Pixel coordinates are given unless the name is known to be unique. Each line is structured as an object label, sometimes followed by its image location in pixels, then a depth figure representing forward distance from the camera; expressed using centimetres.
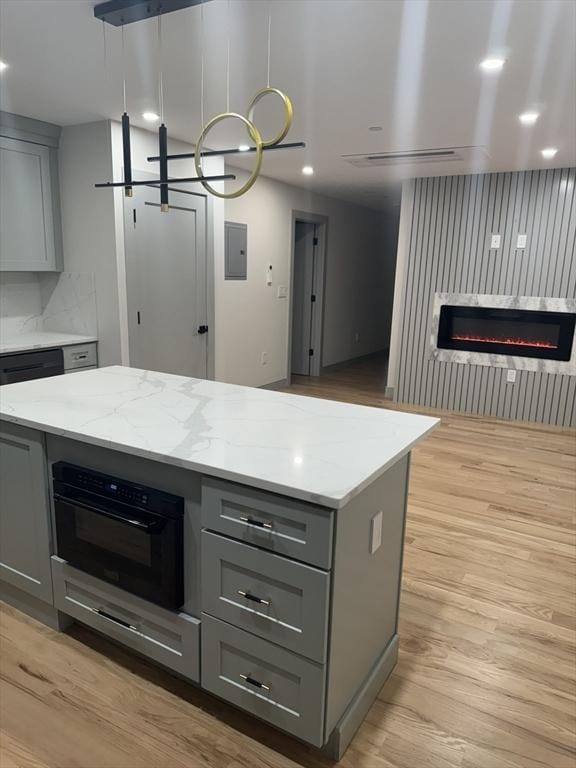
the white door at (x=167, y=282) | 425
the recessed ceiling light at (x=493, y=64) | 262
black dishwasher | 371
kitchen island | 152
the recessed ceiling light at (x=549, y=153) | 432
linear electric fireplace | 539
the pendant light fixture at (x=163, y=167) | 219
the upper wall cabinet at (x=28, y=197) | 391
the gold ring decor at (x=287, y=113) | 188
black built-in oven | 176
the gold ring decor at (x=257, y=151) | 194
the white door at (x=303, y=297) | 724
